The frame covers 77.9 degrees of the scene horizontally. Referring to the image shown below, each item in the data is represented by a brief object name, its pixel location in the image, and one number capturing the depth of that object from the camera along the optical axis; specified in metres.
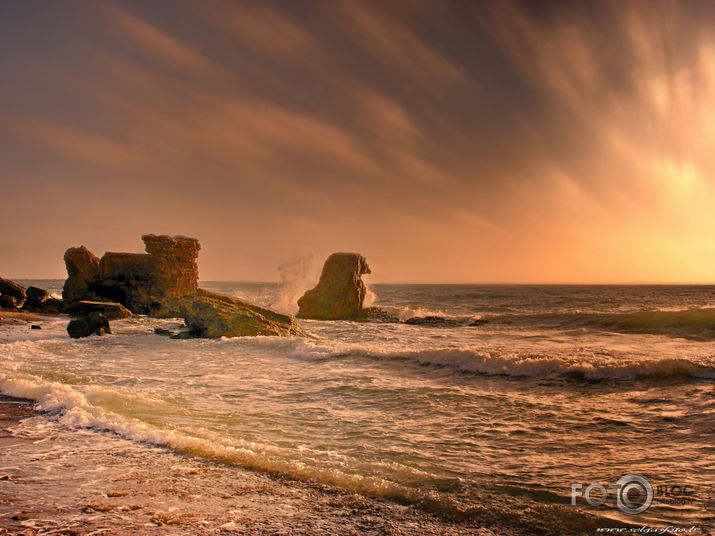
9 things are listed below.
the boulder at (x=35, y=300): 26.77
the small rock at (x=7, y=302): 27.81
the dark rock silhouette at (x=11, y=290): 29.53
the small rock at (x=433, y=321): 25.89
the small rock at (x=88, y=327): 15.80
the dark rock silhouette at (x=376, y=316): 27.72
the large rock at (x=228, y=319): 16.03
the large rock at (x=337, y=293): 28.73
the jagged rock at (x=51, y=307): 26.44
